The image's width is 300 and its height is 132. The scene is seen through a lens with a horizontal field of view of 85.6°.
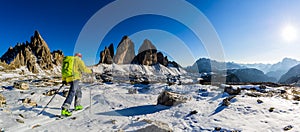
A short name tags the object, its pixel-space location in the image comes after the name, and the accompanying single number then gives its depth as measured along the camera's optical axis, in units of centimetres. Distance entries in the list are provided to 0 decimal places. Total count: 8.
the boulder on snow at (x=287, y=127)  492
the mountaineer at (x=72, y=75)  804
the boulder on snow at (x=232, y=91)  1048
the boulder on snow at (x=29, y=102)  863
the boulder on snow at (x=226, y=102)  727
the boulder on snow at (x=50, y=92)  1117
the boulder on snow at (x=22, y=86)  1472
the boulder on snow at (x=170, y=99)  853
